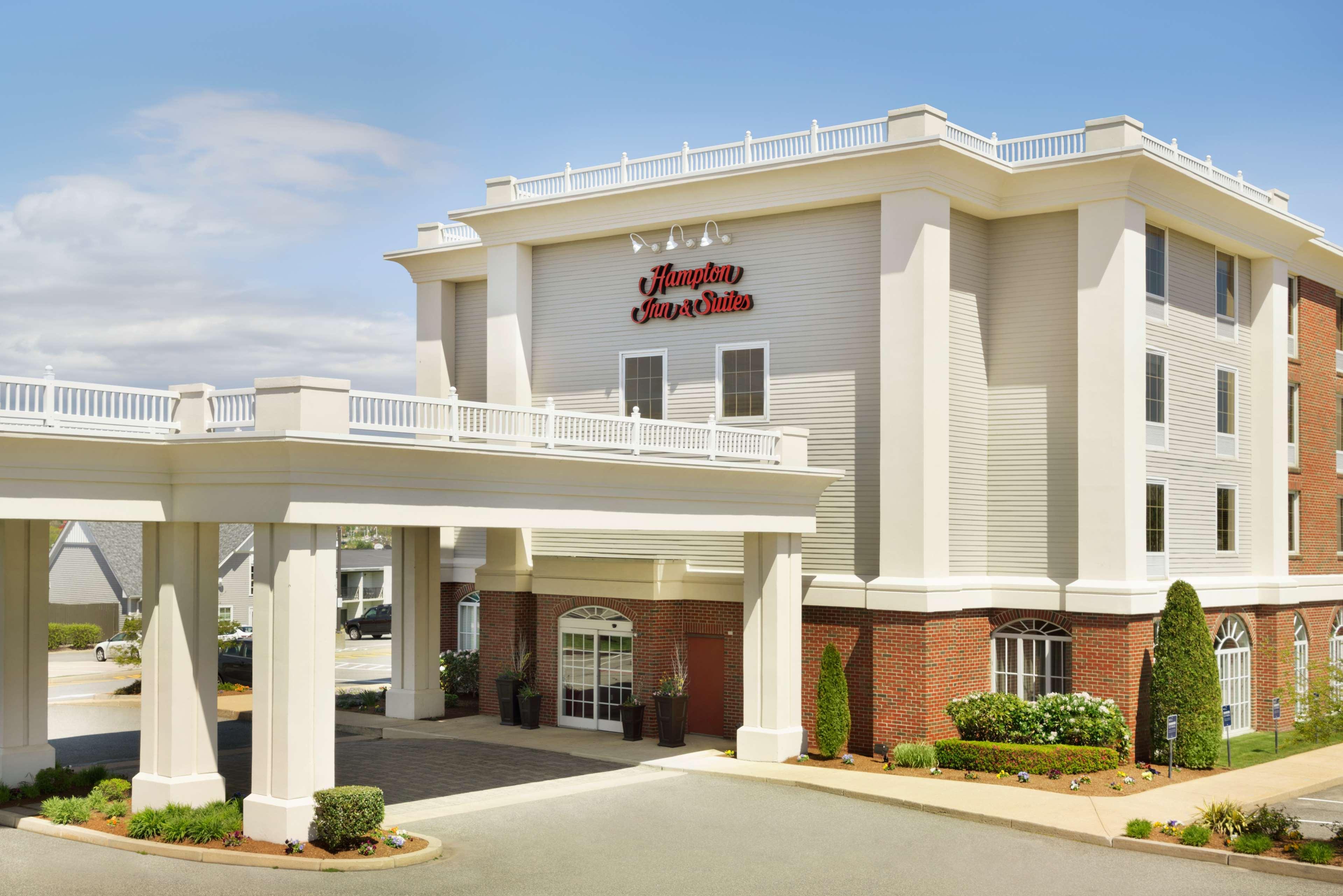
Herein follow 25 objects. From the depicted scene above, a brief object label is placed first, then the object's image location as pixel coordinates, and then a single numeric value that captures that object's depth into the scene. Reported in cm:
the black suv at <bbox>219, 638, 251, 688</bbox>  4388
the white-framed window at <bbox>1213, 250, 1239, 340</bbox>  3419
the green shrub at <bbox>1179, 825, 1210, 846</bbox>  2047
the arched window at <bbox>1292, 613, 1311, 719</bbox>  3634
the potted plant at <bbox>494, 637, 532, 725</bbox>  3359
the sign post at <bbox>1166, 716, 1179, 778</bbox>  2645
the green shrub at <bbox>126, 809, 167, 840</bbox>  2009
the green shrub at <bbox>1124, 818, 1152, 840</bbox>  2106
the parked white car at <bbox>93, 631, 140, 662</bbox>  5553
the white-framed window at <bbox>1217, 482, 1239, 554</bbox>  3409
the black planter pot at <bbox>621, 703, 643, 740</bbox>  3091
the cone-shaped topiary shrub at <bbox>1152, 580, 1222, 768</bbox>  2819
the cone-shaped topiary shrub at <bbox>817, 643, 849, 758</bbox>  2831
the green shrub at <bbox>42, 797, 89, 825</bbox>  2100
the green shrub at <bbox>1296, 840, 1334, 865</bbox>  1917
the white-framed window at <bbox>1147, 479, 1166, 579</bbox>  3020
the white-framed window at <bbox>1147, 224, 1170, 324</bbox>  3094
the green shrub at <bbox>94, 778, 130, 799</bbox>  2225
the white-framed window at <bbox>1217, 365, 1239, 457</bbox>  3419
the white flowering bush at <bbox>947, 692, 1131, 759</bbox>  2723
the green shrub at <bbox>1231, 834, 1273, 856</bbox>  1983
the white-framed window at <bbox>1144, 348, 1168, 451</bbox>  3064
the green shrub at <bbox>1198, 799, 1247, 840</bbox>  2080
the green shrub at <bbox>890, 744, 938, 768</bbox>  2700
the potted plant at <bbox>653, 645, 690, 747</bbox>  3008
